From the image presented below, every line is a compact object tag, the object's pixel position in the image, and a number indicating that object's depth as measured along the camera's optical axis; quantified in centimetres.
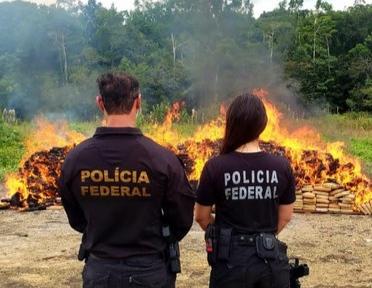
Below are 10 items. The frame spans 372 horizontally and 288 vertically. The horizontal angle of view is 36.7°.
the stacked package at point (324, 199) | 975
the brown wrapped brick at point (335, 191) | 982
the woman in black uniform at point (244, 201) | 322
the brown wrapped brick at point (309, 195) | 977
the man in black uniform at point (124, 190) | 297
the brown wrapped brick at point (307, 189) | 983
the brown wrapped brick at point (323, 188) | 980
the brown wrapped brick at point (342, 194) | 979
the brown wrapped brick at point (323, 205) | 980
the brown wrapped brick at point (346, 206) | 973
